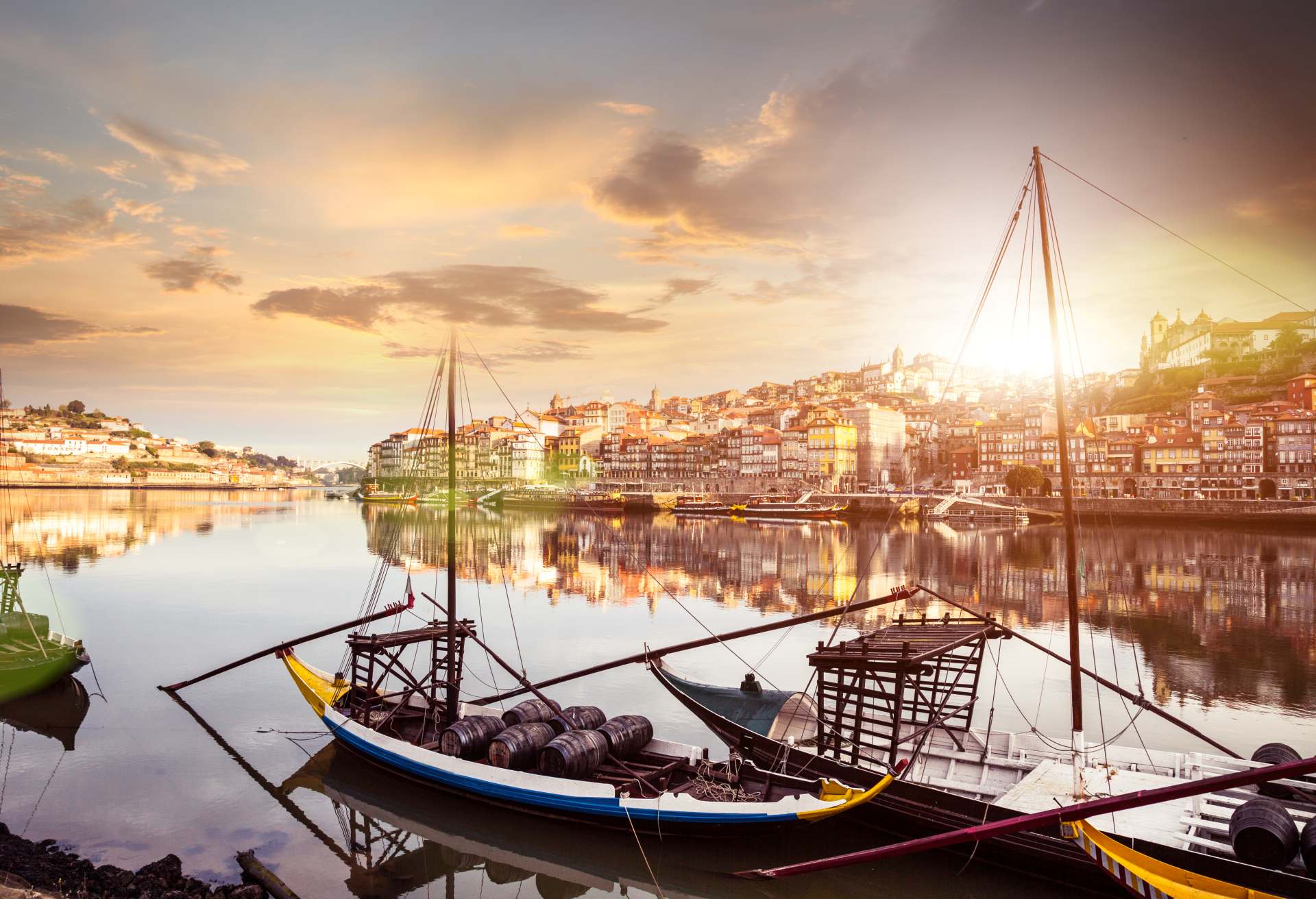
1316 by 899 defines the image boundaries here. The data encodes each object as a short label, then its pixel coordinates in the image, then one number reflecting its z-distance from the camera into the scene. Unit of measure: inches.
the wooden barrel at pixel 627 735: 376.8
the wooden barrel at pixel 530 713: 418.6
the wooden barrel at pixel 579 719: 407.5
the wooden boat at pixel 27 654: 572.7
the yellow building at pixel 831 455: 3905.0
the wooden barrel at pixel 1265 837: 246.5
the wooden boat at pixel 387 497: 4387.8
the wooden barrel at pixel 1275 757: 299.1
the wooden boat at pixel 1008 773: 260.1
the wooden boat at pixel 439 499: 3945.9
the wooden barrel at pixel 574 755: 362.9
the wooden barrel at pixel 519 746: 379.6
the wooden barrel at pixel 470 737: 398.9
